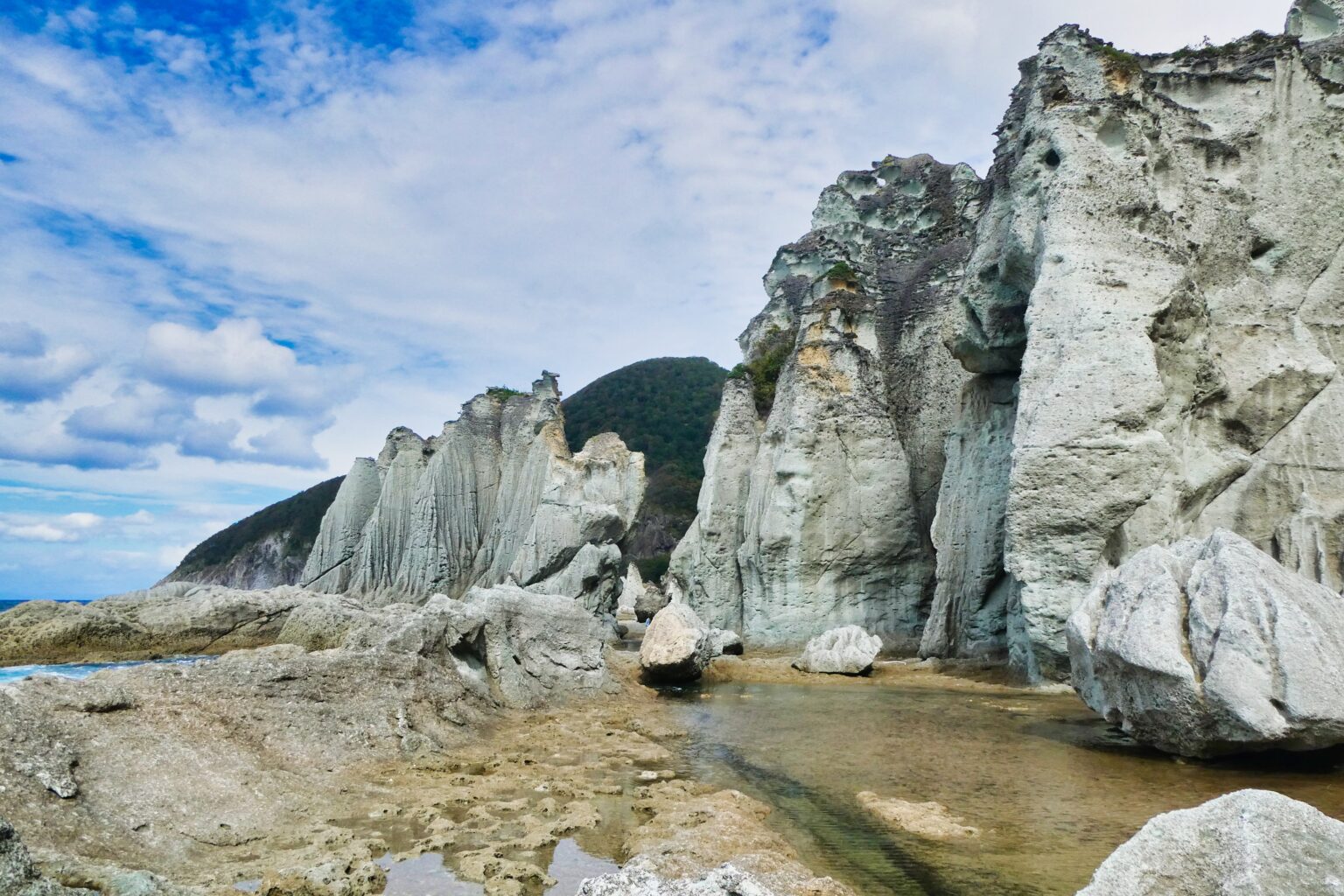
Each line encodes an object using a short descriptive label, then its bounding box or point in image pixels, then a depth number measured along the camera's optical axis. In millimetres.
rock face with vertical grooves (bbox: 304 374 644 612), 29109
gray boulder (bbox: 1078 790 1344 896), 2705
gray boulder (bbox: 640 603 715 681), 14484
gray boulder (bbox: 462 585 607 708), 11383
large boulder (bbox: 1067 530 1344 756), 6410
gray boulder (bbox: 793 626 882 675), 15711
